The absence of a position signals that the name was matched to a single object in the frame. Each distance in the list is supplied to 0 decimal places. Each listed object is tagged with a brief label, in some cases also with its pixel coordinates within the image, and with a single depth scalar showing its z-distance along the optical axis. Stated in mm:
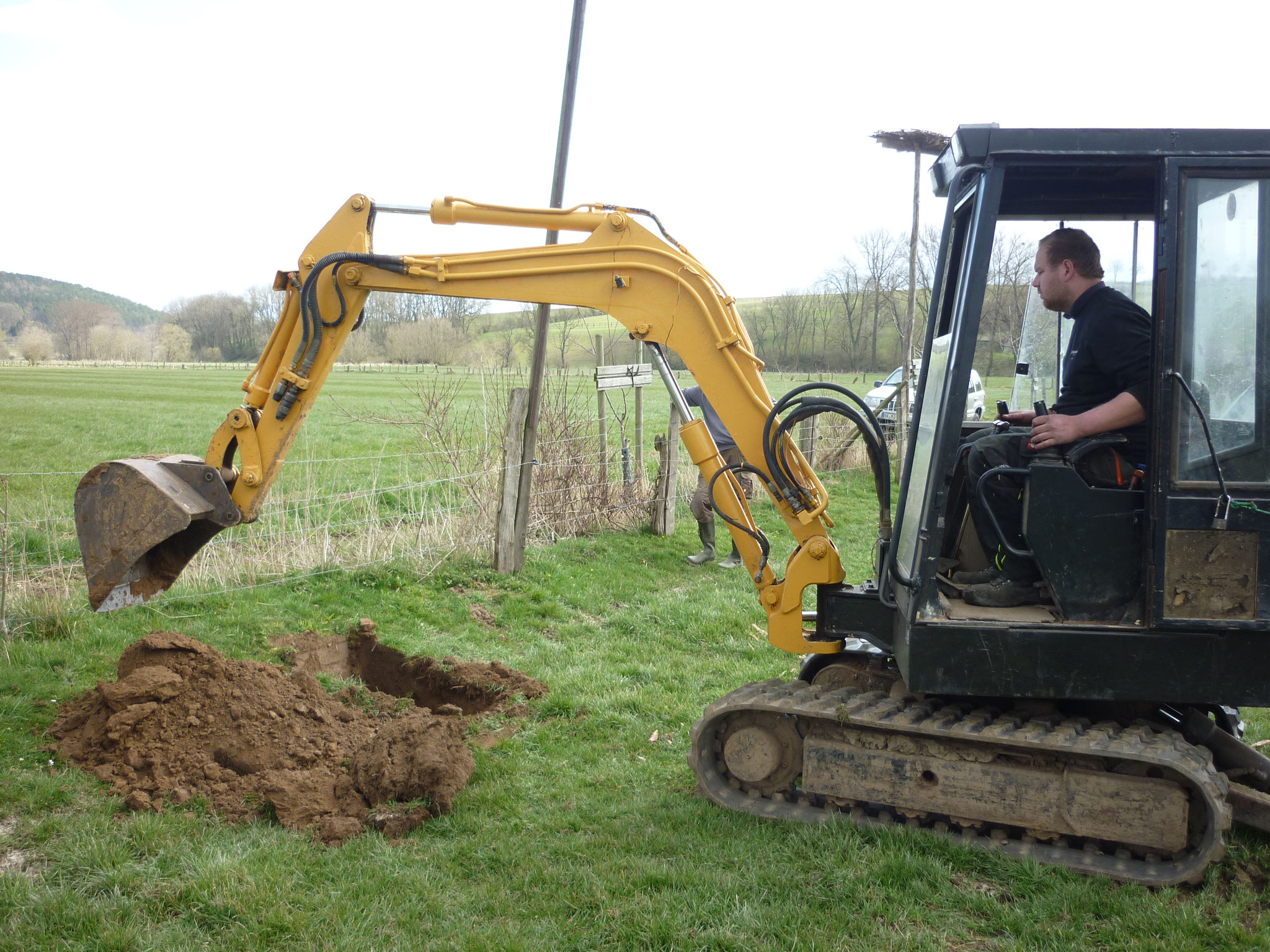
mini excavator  3178
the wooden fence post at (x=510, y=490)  7879
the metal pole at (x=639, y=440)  10375
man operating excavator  3383
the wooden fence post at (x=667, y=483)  10055
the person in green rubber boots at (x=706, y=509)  8516
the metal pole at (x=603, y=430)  9977
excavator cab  3154
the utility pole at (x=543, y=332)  7129
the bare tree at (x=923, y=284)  15820
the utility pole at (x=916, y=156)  13828
